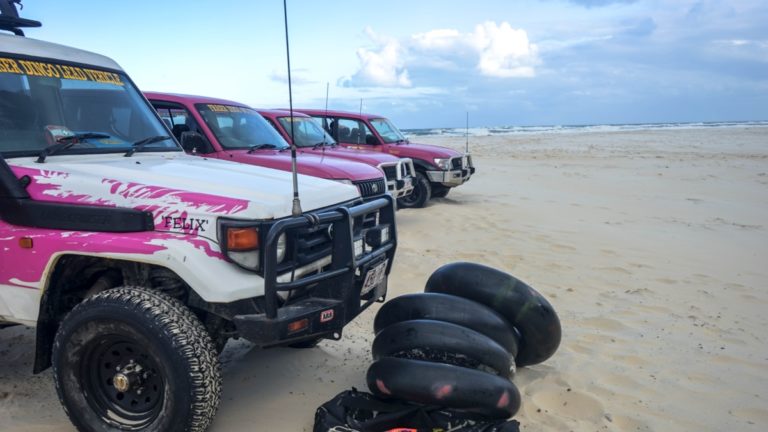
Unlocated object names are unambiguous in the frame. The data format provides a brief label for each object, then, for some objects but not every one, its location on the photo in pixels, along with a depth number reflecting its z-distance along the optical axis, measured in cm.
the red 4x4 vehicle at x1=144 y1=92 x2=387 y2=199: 688
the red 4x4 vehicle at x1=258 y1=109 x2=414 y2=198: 905
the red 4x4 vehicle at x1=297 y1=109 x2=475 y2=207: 1145
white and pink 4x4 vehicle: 285
